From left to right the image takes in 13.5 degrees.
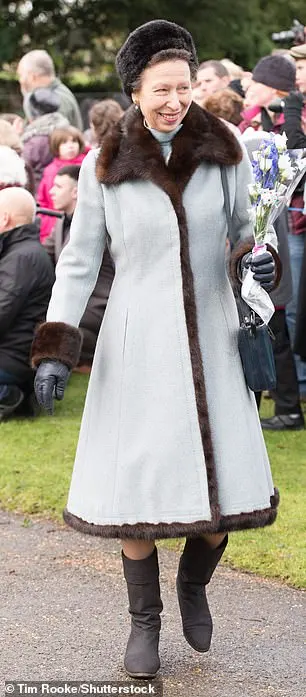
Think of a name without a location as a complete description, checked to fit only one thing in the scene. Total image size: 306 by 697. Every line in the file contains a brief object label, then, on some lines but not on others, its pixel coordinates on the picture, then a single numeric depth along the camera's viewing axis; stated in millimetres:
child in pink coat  9859
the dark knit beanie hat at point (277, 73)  8109
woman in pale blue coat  4043
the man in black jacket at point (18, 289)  7891
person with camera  7406
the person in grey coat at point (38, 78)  10961
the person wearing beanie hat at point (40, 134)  10508
